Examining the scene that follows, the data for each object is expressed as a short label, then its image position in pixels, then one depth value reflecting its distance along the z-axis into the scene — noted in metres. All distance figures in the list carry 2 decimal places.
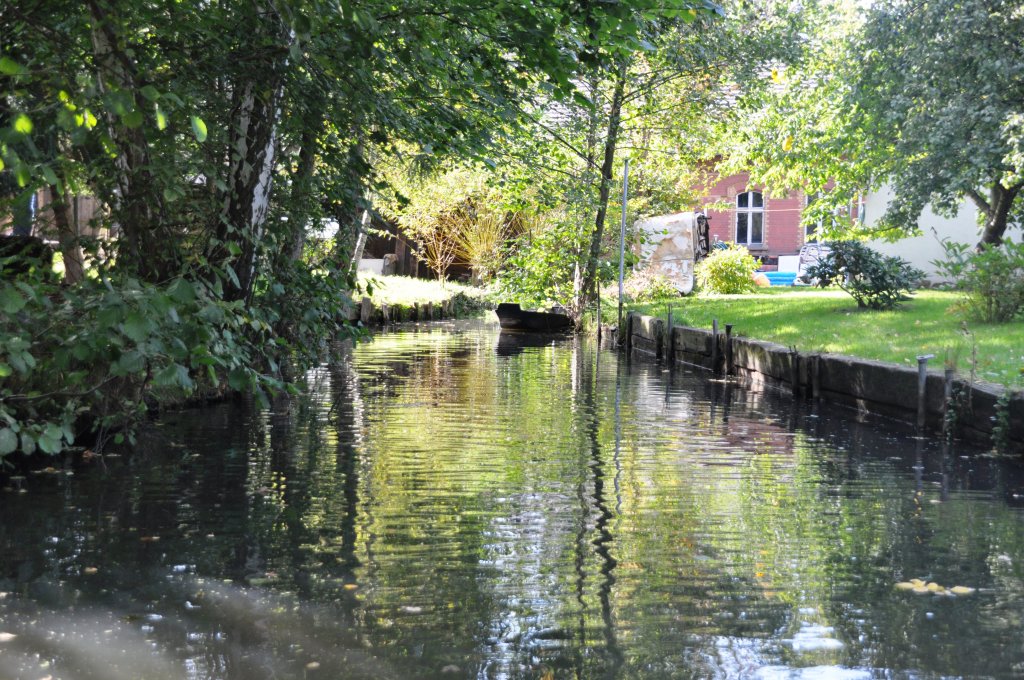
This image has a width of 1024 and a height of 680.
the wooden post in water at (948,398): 10.64
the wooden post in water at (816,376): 14.18
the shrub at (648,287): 32.81
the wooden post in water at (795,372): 14.84
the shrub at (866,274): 19.69
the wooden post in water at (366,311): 27.87
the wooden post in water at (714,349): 18.66
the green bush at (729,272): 32.88
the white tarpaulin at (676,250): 34.88
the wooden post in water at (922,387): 11.18
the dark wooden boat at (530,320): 29.67
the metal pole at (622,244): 25.20
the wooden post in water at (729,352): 18.11
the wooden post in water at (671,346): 20.88
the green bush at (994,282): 15.45
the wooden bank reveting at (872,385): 10.04
